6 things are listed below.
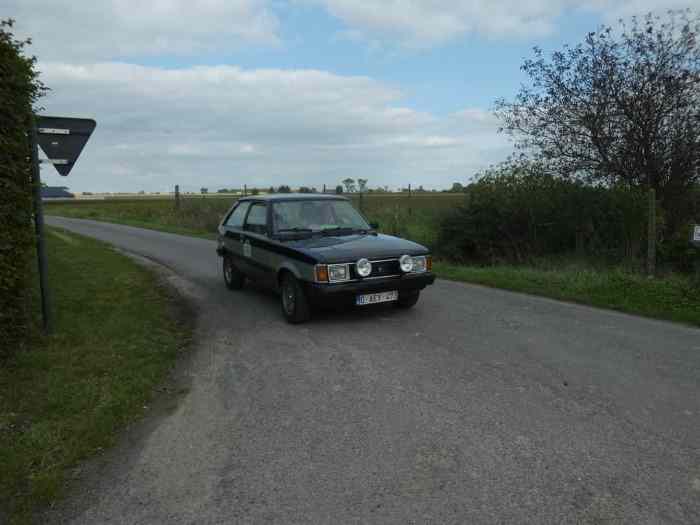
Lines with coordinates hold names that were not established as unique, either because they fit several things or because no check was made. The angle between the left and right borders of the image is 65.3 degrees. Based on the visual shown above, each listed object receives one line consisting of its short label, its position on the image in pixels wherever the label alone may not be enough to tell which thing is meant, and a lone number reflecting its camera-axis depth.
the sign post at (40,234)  5.58
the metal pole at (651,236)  9.43
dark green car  6.54
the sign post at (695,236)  8.20
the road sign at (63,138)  5.91
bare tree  11.27
